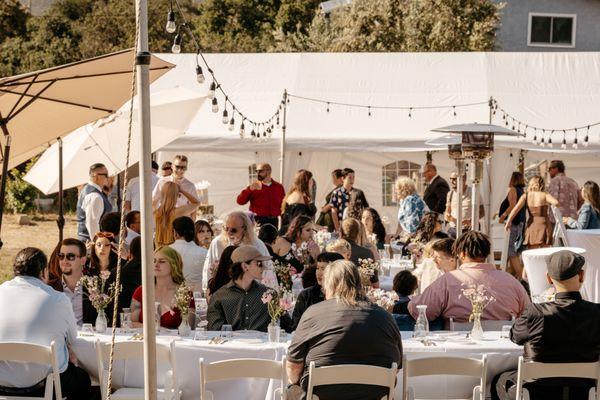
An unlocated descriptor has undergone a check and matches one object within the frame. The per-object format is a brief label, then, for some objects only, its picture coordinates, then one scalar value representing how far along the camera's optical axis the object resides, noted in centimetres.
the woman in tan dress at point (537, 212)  1179
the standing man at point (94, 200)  1051
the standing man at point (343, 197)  1228
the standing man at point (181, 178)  1180
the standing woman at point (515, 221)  1230
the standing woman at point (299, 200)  1169
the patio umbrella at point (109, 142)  1051
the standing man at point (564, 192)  1298
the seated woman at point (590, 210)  1123
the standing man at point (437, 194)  1370
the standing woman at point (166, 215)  927
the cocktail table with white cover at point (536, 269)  831
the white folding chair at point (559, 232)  1020
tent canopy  1459
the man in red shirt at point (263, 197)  1252
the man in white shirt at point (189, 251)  818
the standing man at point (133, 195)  1169
